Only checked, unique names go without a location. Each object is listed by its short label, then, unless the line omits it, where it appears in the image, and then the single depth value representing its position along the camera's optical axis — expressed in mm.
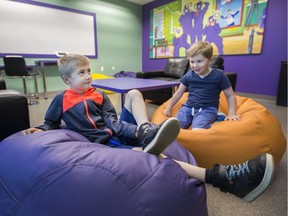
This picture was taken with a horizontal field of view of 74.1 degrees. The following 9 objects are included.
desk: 4095
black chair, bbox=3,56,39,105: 3574
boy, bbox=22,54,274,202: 825
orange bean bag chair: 1178
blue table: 1919
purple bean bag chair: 583
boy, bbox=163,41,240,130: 1455
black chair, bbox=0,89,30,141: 1143
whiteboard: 4082
